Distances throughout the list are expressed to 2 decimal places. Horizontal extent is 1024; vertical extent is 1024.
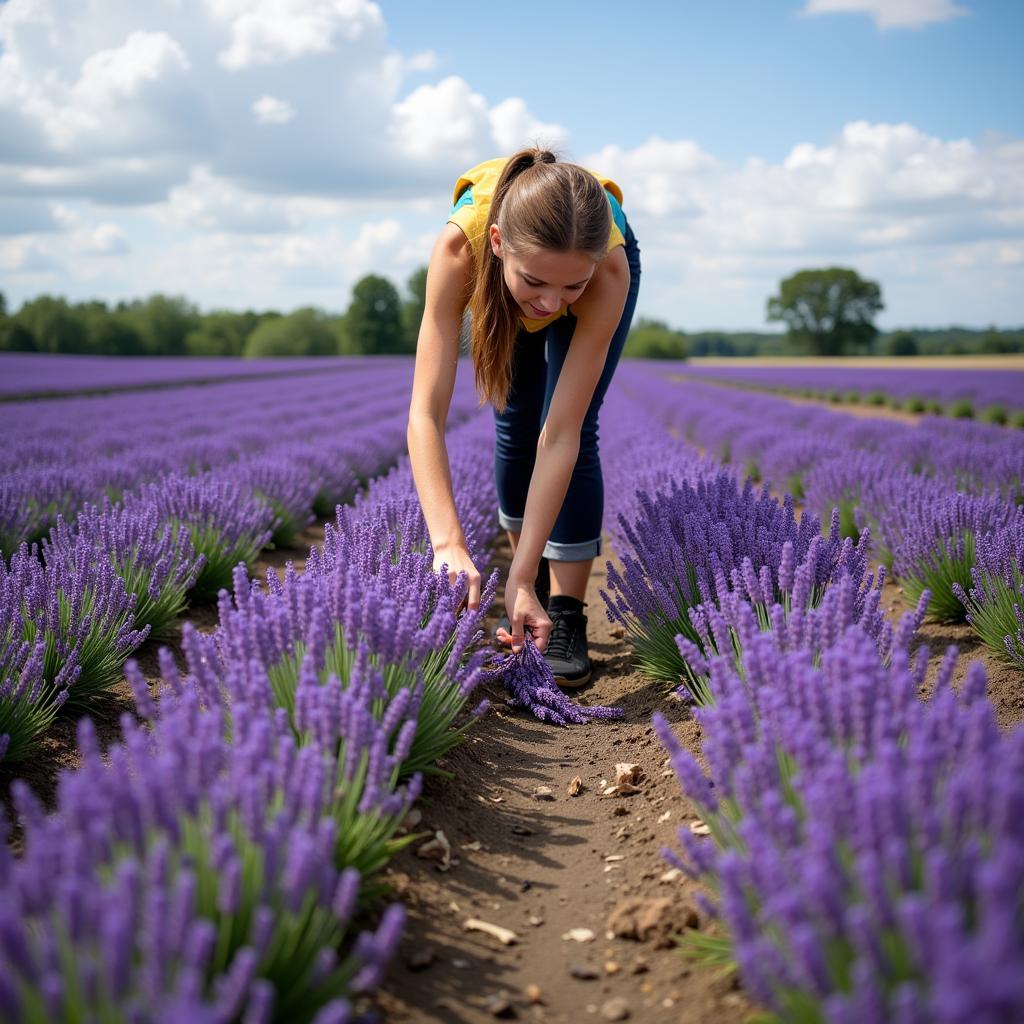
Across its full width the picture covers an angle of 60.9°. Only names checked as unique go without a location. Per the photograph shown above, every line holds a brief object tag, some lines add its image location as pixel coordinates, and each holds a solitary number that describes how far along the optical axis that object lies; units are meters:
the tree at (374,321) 63.44
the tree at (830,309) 73.62
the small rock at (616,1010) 1.35
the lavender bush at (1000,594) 2.77
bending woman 2.22
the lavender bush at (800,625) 1.70
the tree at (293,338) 58.69
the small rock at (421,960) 1.43
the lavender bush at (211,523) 3.93
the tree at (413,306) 64.56
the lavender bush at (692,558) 2.57
